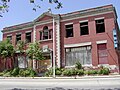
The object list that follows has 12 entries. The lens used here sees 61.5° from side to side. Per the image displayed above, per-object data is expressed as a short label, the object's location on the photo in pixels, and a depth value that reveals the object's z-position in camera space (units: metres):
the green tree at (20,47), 15.44
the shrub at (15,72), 14.48
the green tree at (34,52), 13.63
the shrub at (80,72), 12.32
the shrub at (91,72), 12.14
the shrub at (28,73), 13.60
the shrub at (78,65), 13.20
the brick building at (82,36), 12.80
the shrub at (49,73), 13.20
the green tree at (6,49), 15.22
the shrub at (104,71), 11.83
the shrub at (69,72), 12.49
